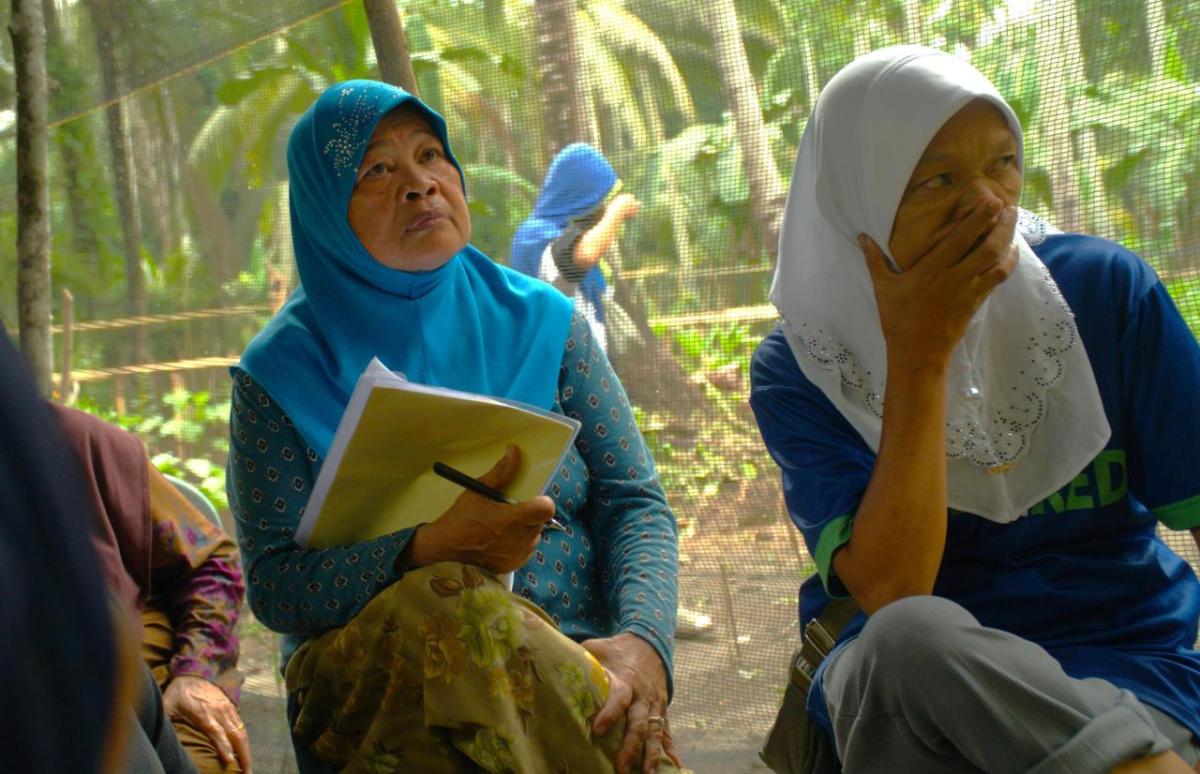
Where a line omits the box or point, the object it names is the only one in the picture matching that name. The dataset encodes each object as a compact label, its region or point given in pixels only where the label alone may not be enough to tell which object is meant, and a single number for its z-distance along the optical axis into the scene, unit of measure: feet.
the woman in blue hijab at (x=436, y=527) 5.78
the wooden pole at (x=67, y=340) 13.20
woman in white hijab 5.64
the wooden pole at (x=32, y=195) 10.76
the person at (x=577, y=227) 9.86
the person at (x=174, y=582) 7.57
